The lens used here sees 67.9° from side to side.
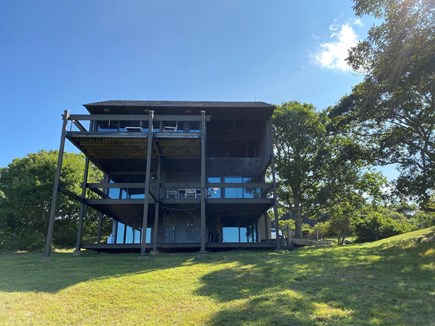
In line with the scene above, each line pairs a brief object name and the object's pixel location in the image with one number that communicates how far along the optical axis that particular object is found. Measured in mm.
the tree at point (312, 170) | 24234
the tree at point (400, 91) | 11945
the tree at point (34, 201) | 22344
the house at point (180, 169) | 16875
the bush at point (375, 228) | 27422
